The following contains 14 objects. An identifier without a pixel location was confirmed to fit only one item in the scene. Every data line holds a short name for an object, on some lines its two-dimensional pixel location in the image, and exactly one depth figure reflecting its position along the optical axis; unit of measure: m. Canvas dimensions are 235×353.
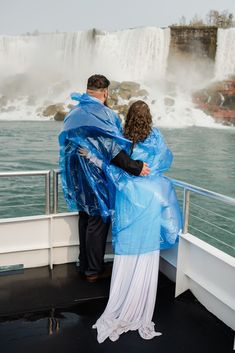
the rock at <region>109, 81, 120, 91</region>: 34.44
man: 2.47
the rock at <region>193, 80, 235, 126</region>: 31.23
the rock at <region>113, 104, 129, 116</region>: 29.96
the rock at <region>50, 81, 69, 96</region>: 37.38
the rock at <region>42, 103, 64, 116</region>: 32.86
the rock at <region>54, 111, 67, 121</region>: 30.92
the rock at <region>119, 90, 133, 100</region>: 32.78
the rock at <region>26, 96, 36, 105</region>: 36.21
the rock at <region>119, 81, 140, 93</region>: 34.33
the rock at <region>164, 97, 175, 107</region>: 34.25
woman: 2.42
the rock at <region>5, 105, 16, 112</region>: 35.16
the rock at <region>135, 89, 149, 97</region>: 34.54
